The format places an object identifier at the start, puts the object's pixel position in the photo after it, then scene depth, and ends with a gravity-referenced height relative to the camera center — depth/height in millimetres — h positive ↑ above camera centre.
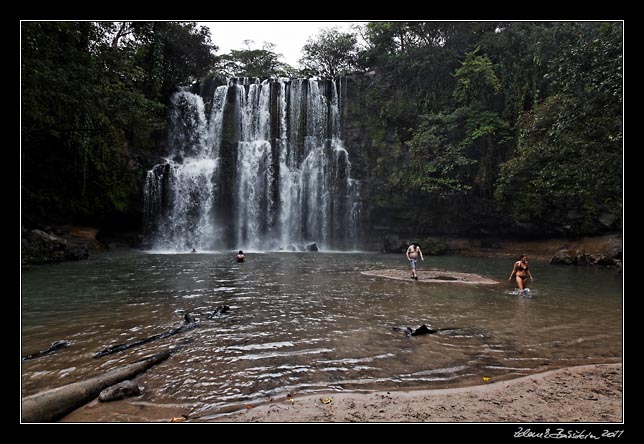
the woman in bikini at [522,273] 9898 -1370
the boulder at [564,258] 18697 -1825
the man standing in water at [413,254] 12688 -1082
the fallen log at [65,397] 3182 -1637
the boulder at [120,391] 3544 -1668
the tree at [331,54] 38844 +19433
